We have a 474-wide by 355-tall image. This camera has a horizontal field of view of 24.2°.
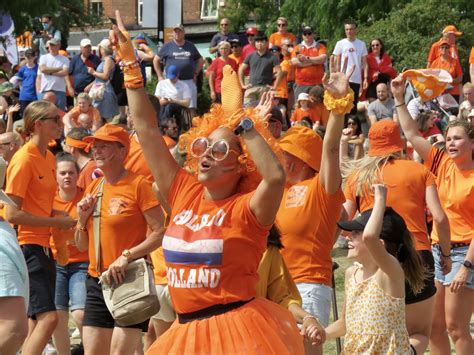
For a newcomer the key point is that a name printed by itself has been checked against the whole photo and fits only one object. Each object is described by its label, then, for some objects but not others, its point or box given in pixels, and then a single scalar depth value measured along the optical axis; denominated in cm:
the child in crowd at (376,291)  600
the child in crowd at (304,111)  1662
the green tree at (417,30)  2089
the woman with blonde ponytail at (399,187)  756
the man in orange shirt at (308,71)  1848
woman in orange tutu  490
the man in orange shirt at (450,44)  1802
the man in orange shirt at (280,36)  2122
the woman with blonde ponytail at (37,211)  801
